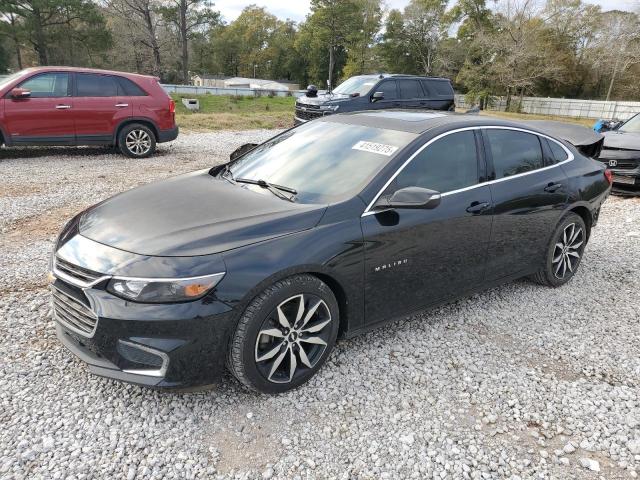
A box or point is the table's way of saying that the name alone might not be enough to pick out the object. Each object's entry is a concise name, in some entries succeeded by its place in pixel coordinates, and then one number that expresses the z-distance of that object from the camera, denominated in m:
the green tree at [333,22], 59.84
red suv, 8.77
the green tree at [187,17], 41.88
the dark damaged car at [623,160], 8.34
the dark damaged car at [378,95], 12.48
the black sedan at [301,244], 2.54
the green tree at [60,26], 37.84
